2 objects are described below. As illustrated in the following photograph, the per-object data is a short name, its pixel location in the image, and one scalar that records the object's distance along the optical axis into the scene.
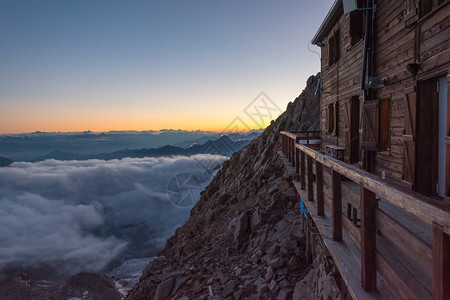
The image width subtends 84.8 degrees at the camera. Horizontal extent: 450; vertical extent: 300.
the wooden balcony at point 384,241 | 1.59
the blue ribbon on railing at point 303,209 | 7.11
